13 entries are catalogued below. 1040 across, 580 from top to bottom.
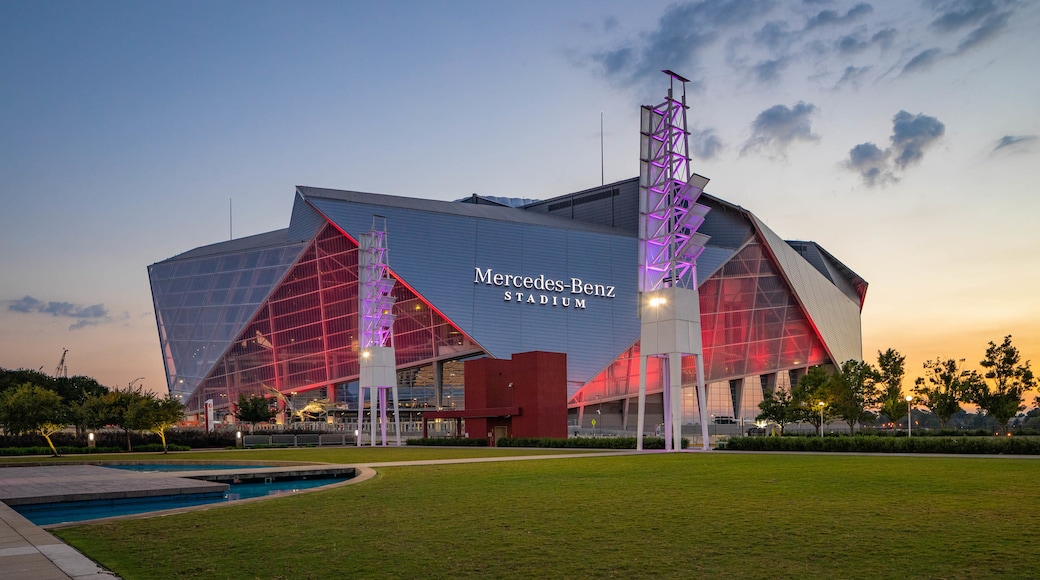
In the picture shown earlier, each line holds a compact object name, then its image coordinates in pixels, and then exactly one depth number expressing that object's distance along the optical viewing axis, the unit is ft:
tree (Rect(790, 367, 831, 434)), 221.46
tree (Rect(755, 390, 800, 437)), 230.27
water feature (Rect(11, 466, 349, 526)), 66.64
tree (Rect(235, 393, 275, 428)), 285.23
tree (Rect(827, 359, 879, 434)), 220.43
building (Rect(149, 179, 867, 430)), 279.90
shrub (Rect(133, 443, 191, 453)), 192.95
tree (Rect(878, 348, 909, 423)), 233.35
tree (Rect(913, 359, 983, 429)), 227.20
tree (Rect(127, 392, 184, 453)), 182.09
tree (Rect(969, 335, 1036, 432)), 213.25
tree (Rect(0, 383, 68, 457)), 172.04
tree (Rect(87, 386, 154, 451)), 182.19
